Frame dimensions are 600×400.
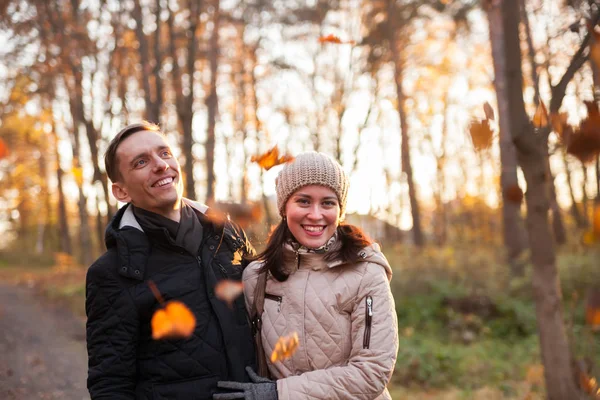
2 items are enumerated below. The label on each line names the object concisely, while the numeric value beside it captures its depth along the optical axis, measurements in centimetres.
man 240
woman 244
